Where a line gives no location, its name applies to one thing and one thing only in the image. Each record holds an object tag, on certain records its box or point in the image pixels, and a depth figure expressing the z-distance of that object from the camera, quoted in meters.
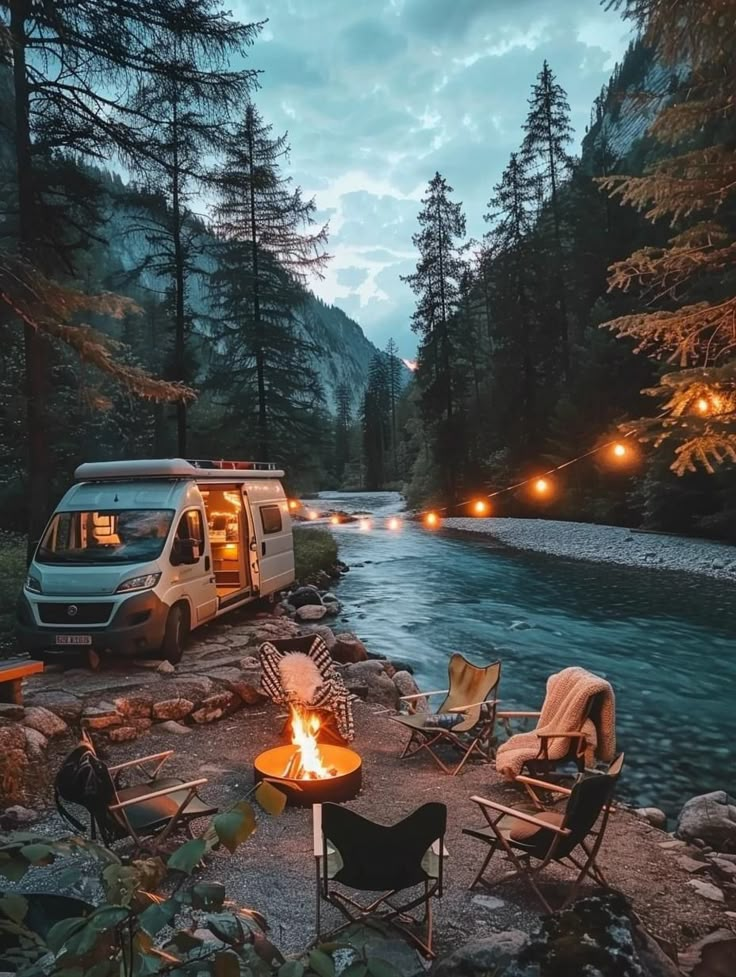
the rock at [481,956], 3.37
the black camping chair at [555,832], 4.15
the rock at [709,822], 5.84
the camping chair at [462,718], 6.85
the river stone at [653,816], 6.27
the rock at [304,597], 15.74
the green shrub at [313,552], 18.61
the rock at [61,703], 7.13
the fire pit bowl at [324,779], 5.62
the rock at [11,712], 6.61
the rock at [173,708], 7.45
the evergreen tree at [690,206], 7.33
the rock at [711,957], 3.63
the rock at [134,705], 7.30
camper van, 8.33
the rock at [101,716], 7.01
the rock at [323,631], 10.64
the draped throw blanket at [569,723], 5.81
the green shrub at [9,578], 10.36
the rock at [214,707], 7.65
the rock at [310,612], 14.67
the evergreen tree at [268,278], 25.45
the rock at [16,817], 5.25
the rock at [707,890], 4.54
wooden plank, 6.69
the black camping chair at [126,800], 4.35
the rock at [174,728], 7.30
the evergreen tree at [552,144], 36.72
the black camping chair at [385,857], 3.76
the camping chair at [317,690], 6.79
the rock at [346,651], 10.45
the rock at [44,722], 6.75
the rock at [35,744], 6.28
